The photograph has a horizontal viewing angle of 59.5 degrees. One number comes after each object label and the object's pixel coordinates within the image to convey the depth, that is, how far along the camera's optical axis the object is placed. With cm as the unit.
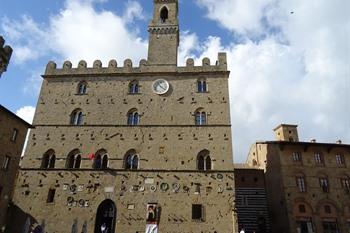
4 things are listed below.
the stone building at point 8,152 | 2106
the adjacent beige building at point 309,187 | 2430
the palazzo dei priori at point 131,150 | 2117
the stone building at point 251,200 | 2767
